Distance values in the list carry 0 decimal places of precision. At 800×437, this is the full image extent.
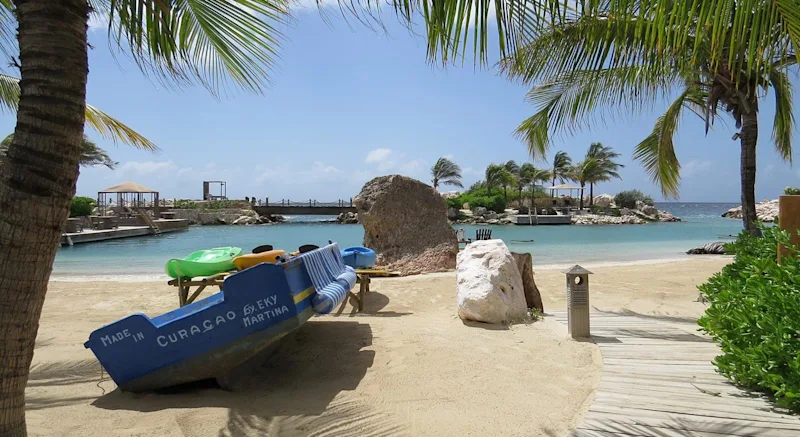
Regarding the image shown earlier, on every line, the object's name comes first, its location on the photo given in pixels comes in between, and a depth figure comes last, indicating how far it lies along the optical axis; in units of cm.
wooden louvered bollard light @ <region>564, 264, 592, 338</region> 519
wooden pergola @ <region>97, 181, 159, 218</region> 3969
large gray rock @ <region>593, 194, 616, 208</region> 6475
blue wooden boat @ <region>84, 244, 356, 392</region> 382
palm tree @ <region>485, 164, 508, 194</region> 6106
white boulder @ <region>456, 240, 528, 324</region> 582
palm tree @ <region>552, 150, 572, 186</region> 6034
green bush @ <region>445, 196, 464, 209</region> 6016
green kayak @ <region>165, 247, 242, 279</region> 699
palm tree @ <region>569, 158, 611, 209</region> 5800
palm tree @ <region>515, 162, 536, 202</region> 5941
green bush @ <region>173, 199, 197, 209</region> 5834
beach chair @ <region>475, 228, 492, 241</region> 1726
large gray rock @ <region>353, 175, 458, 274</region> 1216
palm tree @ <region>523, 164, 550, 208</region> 5847
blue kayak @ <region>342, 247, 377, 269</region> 866
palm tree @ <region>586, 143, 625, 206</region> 5869
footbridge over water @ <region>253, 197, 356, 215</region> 5841
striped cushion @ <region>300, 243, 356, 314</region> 433
